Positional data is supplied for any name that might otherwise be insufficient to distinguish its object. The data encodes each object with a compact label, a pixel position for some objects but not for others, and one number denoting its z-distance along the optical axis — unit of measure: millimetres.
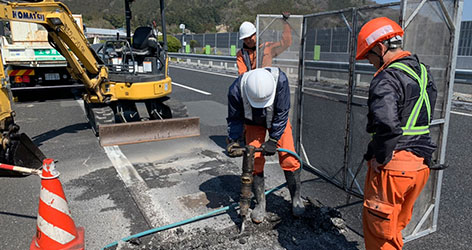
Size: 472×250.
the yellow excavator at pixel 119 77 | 5691
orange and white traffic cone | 2832
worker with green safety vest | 2189
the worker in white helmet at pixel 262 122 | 3143
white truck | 10812
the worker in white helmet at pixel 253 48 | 5105
